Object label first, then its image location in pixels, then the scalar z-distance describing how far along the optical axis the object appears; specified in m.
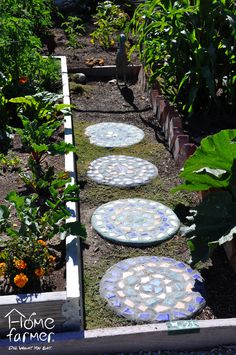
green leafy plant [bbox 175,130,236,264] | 3.52
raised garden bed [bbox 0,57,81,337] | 3.10
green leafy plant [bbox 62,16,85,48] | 8.57
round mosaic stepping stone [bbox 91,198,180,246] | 4.05
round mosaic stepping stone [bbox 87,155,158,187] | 4.87
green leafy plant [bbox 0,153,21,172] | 4.77
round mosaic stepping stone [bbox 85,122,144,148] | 5.69
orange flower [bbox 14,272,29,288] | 3.21
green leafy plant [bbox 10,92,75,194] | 4.39
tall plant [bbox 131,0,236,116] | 5.27
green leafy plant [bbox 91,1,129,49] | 8.90
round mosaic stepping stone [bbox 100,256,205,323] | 3.34
